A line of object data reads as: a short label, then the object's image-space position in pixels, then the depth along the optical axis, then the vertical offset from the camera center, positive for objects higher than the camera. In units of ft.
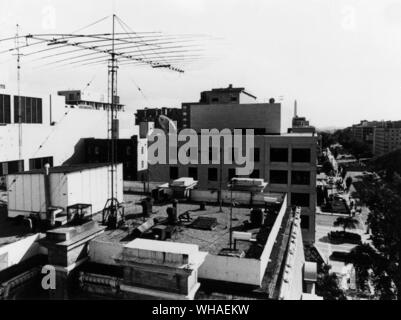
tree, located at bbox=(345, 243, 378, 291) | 97.14 -33.99
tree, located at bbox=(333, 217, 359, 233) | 177.68 -41.54
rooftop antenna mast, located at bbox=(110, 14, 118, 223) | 57.11 +10.03
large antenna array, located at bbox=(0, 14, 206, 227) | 51.31 +15.72
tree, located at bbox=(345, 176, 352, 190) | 339.46 -39.23
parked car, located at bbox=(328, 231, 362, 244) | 173.47 -48.83
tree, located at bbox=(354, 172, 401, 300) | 90.79 -27.23
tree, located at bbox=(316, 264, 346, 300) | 87.86 -38.74
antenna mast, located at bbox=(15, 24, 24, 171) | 134.56 +4.37
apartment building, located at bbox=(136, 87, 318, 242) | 139.23 -10.27
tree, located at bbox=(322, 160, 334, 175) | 425.28 -29.65
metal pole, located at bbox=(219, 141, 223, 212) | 78.24 -13.08
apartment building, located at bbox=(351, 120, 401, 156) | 559.79 +13.50
